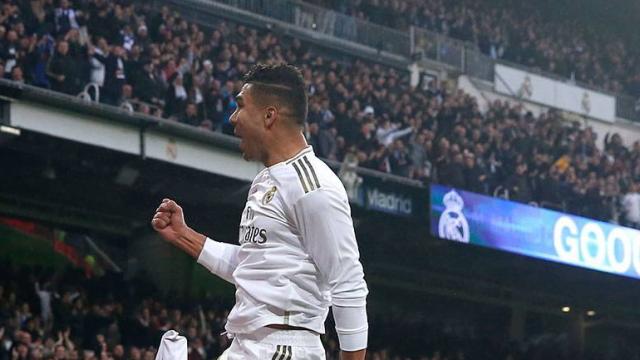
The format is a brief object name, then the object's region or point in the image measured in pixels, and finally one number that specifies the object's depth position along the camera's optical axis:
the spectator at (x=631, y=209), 23.12
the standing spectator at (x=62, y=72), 15.76
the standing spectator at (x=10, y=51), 15.34
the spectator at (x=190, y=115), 17.02
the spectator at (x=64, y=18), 16.66
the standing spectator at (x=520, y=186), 21.53
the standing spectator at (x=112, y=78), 16.27
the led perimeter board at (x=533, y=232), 19.47
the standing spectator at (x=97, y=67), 16.09
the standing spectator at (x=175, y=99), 17.09
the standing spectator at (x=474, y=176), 20.61
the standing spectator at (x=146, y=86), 16.62
